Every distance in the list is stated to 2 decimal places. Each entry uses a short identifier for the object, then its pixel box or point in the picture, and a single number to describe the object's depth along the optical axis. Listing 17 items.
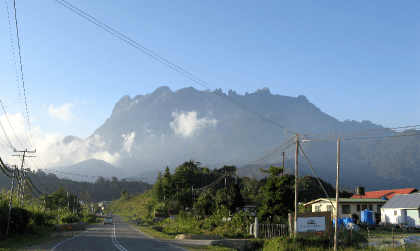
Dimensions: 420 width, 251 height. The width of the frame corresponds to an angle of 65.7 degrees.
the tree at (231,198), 41.38
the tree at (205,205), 47.25
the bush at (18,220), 30.78
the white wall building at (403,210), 40.72
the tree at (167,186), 80.50
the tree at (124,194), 165.05
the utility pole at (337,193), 22.56
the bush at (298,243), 23.17
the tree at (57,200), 80.06
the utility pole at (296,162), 27.25
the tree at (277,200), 33.56
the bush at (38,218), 40.75
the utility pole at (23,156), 41.69
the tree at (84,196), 142.40
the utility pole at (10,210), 28.30
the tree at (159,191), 87.31
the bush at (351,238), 24.79
